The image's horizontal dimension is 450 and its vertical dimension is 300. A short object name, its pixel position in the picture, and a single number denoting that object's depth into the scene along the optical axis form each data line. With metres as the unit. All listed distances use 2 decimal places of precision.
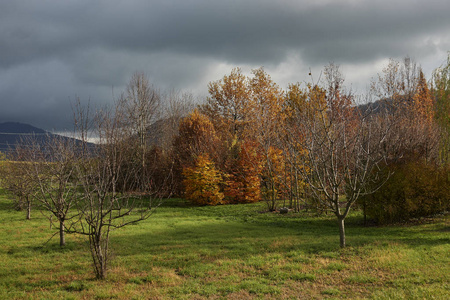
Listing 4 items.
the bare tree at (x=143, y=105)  34.72
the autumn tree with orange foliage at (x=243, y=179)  22.50
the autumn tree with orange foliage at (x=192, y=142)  25.37
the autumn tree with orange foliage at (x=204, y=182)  22.91
